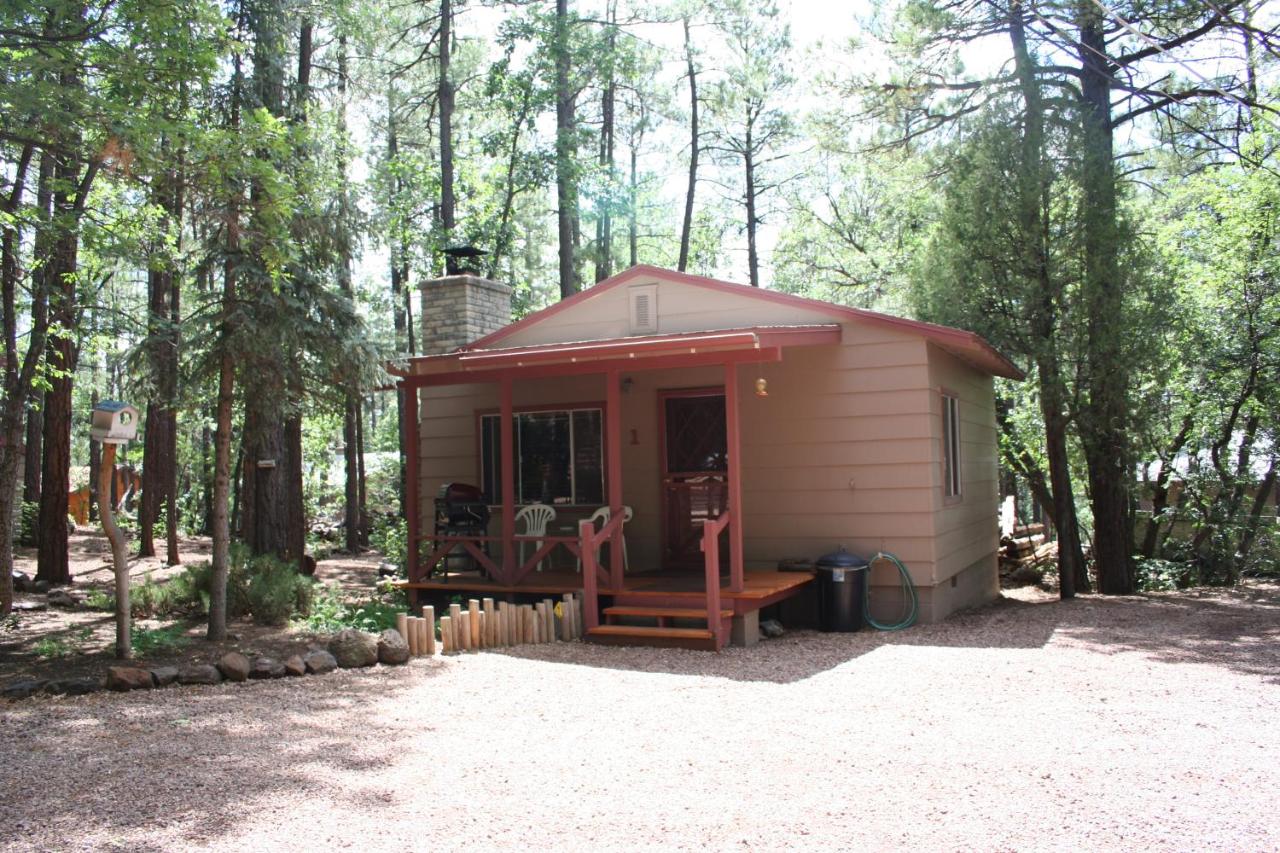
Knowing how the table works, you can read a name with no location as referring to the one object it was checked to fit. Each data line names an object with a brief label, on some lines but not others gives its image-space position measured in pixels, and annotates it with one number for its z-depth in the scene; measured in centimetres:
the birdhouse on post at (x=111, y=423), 723
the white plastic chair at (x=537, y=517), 1061
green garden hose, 926
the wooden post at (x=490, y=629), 811
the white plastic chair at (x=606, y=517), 957
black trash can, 904
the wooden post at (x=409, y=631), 764
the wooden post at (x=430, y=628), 773
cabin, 873
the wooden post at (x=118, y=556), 743
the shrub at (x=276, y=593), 962
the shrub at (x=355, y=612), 972
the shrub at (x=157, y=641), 805
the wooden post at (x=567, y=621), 860
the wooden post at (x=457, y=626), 786
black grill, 1035
